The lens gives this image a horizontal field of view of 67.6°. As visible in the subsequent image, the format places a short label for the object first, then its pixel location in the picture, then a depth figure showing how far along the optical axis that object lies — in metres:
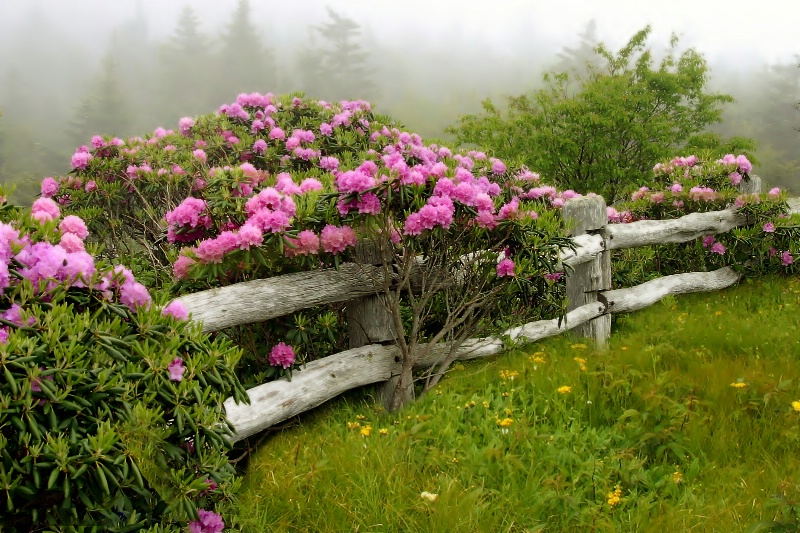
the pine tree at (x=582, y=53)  53.34
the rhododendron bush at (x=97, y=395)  1.56
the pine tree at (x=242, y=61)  50.56
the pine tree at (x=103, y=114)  40.12
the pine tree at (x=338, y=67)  48.38
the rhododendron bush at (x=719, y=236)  6.90
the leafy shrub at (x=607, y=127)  12.38
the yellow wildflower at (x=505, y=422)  3.22
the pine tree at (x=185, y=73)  50.50
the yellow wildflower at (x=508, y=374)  4.06
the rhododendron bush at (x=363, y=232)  3.30
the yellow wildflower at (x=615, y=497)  2.58
